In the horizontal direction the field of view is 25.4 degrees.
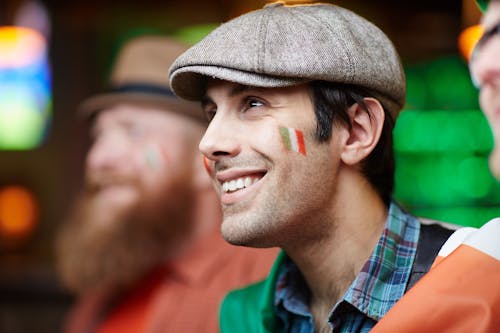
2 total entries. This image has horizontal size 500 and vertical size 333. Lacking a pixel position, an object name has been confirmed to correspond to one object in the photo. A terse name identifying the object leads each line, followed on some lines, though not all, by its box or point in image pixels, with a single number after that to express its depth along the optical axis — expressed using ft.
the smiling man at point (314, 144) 3.27
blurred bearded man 4.91
